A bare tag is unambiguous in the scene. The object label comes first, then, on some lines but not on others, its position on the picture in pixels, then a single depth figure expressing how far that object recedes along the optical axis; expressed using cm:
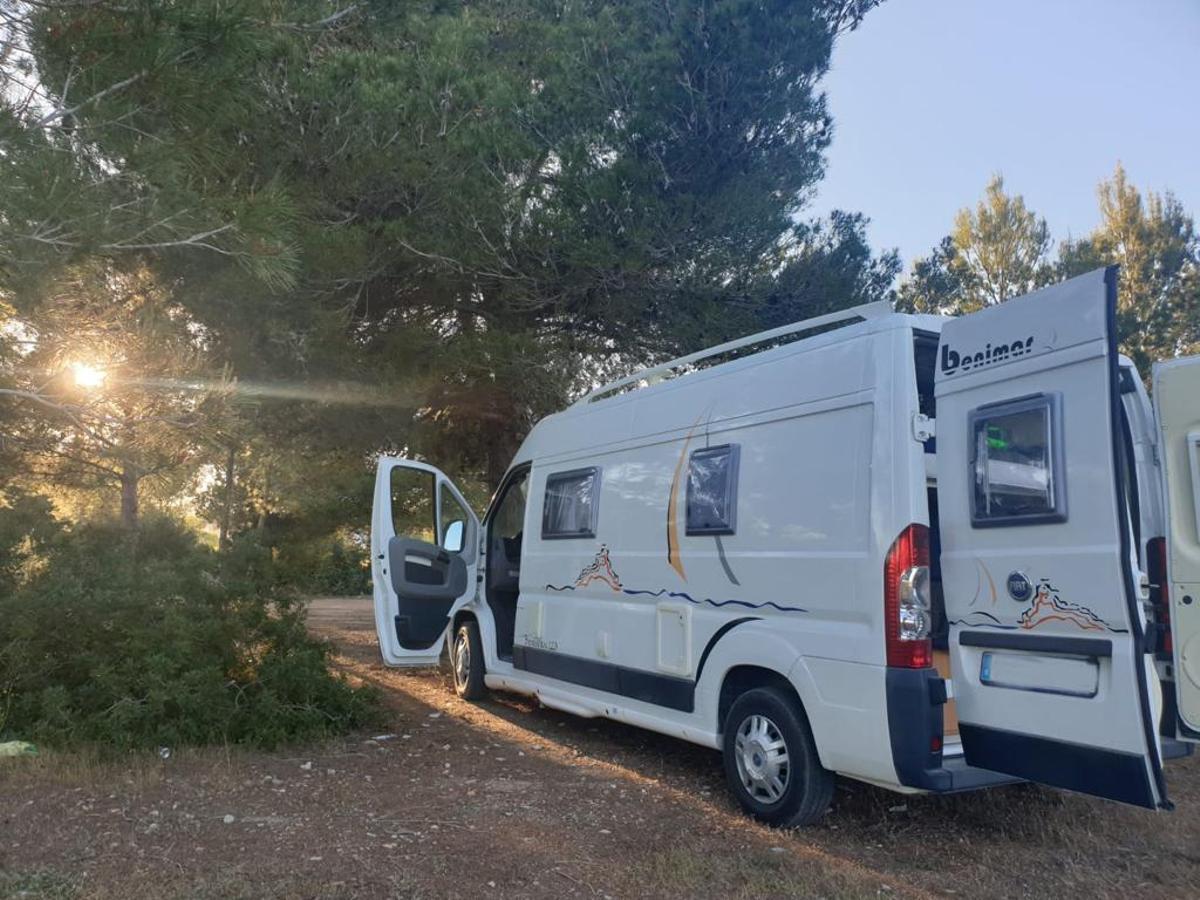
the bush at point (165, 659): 670
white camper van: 414
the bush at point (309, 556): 812
